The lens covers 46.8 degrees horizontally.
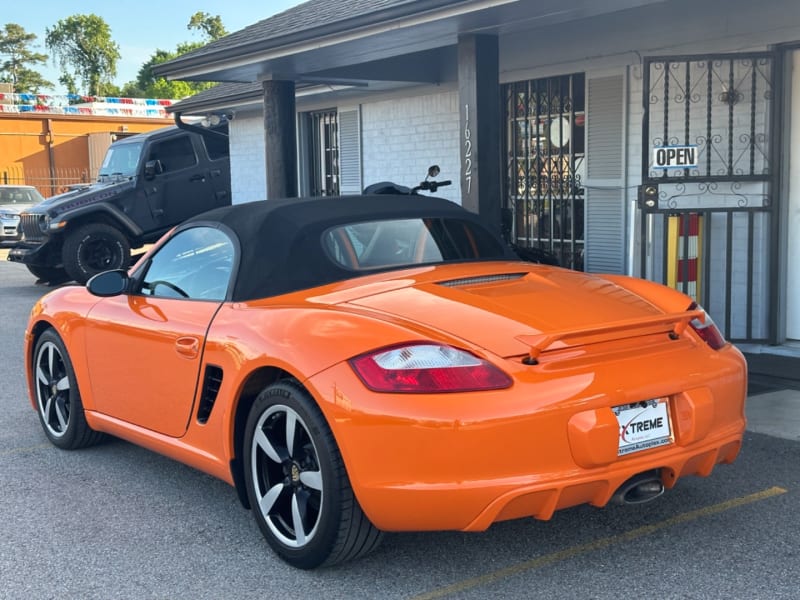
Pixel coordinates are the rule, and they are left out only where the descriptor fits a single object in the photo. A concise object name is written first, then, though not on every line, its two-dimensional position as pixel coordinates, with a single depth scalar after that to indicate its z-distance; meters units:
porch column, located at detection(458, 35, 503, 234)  7.48
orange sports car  3.09
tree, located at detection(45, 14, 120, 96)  78.12
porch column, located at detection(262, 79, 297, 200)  10.26
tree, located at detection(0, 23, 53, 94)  74.00
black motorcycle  7.54
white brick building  7.26
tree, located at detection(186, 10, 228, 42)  84.12
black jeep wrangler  13.12
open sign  7.44
